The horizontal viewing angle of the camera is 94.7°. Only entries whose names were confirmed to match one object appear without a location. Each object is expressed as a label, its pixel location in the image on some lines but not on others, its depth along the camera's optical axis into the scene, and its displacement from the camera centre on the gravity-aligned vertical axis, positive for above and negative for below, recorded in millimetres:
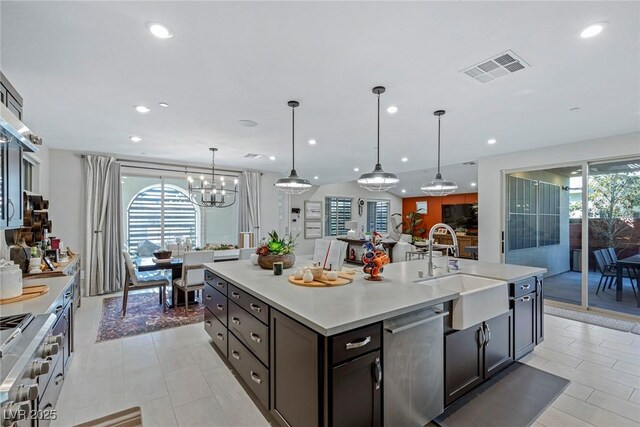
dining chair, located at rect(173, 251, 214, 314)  4225 -818
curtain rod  5889 +1050
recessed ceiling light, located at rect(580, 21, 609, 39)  1820 +1176
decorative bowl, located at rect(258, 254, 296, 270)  3051 -469
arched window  6113 -24
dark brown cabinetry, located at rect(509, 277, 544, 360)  2729 -969
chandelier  6633 +491
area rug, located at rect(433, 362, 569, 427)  2084 -1446
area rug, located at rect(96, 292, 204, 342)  3722 -1458
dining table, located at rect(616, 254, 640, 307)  4160 -732
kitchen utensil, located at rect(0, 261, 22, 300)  1970 -459
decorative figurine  2527 -394
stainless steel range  1075 -619
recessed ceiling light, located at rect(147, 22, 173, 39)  1831 +1177
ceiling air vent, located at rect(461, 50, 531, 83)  2211 +1178
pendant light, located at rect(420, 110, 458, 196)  3781 +364
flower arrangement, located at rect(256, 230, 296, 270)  3061 -407
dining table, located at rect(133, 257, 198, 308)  4332 -784
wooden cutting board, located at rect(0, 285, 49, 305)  1964 -566
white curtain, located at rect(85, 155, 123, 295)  5391 -225
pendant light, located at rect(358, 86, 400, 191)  2895 +357
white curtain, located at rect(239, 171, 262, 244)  7172 +292
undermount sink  2127 -672
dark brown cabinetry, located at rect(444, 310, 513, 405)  2141 -1113
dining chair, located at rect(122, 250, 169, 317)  4234 -1005
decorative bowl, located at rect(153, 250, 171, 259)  4672 -625
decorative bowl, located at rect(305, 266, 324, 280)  2465 -476
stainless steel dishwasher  1735 -957
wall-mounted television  10570 +2
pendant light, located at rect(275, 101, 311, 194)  3324 +361
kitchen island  1535 -776
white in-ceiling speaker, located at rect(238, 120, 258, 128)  3697 +1177
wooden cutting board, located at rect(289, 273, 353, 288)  2329 -545
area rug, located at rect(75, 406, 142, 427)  2111 -1494
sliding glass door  4266 -214
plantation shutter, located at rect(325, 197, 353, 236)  11922 +40
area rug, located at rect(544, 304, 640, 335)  3820 -1455
